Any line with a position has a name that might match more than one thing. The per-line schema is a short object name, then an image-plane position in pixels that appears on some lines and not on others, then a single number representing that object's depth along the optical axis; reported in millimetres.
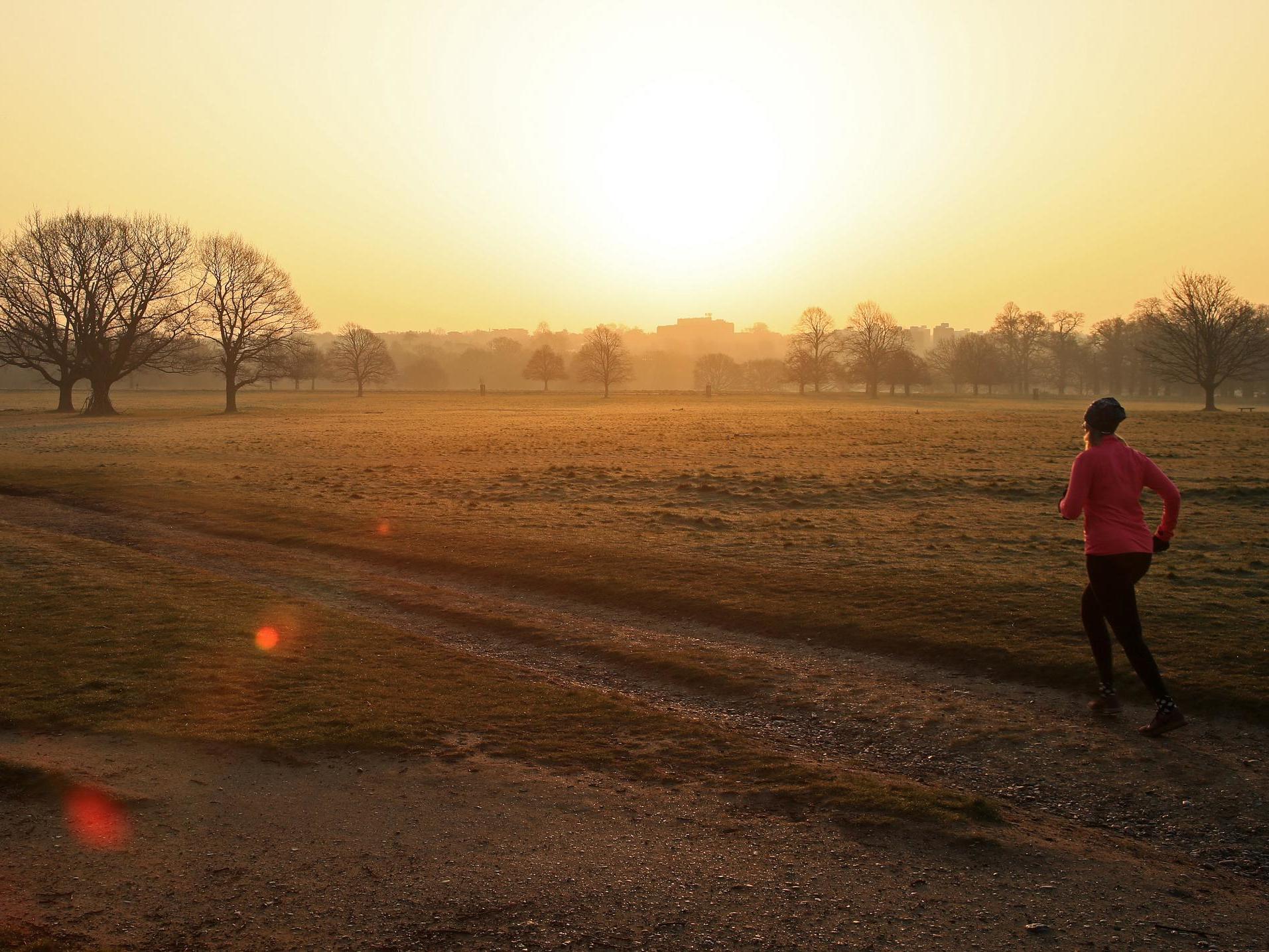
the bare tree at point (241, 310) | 73125
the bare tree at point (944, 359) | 131750
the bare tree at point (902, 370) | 120125
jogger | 7699
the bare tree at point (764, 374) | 150550
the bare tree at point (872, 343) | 121875
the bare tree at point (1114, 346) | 114688
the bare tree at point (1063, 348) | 124438
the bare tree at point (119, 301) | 66438
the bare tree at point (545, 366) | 134750
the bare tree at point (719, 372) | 154375
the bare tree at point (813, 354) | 127812
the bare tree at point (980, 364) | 122000
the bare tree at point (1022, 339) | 129000
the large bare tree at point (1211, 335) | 67250
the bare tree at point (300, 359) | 80088
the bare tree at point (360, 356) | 116875
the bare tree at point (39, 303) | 63406
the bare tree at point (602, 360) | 122188
